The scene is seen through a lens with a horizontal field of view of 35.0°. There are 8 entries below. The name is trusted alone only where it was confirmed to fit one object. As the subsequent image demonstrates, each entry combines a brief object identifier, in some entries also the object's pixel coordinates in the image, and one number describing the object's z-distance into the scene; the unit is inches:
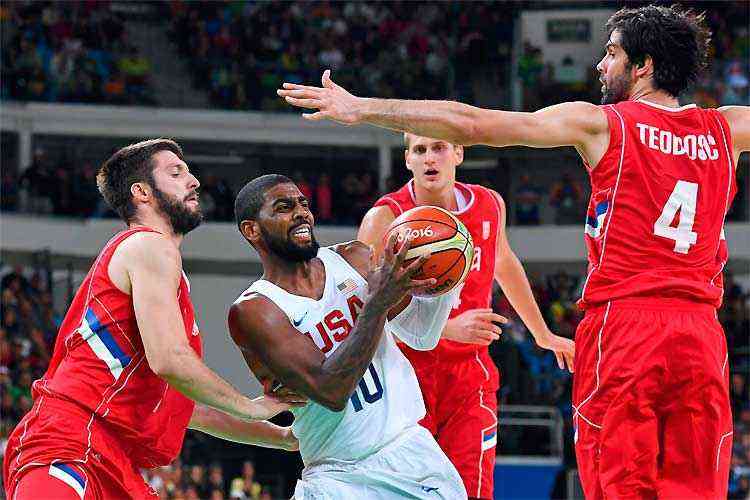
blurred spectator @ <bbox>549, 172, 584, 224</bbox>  934.4
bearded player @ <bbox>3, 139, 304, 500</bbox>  204.1
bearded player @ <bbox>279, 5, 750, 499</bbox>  201.8
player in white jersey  201.0
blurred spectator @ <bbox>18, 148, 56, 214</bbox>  861.2
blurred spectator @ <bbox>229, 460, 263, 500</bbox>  636.7
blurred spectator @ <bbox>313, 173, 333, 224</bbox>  911.7
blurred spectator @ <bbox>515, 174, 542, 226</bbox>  932.6
